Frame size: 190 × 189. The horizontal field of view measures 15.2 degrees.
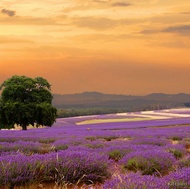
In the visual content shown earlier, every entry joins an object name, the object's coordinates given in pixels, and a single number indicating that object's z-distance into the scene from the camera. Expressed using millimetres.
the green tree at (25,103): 61513
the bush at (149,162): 13342
